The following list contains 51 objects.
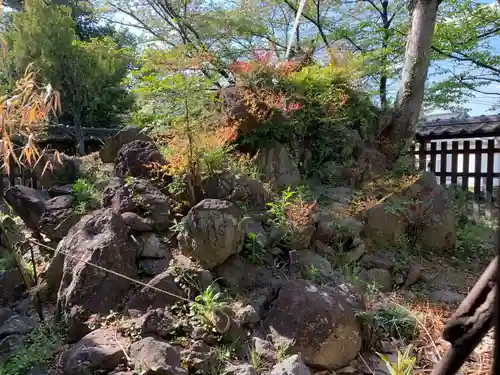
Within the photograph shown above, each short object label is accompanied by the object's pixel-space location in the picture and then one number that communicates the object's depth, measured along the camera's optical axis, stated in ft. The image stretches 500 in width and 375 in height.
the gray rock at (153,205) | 11.53
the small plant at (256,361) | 8.29
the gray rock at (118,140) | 15.10
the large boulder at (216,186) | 12.09
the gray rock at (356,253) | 12.71
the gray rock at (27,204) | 13.20
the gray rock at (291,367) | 7.46
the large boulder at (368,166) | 16.61
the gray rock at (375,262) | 13.05
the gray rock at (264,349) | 8.55
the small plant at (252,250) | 11.15
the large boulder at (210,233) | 10.21
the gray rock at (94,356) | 7.88
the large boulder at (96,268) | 9.54
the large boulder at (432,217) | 15.57
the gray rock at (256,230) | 11.37
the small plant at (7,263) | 12.44
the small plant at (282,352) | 8.42
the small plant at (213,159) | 11.66
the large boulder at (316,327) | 8.73
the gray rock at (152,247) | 11.03
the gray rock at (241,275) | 10.39
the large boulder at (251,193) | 12.41
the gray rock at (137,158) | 12.57
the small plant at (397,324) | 9.76
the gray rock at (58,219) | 12.49
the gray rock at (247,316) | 9.09
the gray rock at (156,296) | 9.40
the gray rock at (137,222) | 11.17
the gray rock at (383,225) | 14.47
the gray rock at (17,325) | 10.16
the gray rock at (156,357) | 7.40
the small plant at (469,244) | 16.05
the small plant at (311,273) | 10.87
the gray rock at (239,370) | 7.79
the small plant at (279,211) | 11.92
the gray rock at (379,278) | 12.17
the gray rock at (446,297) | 11.83
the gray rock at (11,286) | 12.01
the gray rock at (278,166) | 14.76
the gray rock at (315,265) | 11.11
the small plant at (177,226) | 10.89
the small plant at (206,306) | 8.90
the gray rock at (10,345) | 9.36
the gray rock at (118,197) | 11.62
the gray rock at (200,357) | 8.03
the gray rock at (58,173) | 15.17
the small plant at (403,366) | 7.66
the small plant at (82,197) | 12.82
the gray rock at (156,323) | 8.73
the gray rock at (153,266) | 10.62
